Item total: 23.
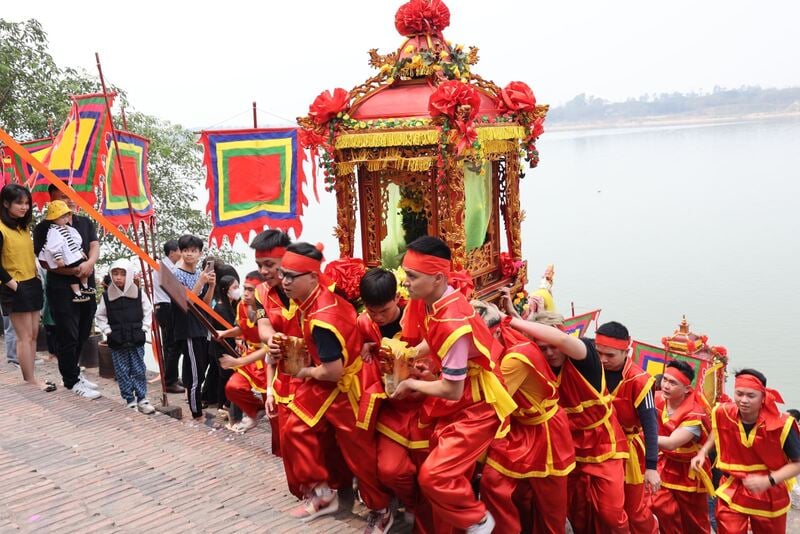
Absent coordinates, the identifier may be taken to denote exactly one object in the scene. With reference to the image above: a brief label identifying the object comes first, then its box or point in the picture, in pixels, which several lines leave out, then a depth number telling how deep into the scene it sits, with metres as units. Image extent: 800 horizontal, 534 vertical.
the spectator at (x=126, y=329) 5.52
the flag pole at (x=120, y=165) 5.43
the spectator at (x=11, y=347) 6.50
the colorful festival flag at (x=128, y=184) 5.84
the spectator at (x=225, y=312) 5.45
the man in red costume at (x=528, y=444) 3.33
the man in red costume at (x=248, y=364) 4.46
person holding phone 5.53
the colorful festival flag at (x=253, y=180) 5.90
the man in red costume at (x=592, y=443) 3.50
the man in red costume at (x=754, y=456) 3.90
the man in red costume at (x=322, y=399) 3.48
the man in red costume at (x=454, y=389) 3.09
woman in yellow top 5.23
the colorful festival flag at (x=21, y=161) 7.37
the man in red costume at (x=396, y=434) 3.47
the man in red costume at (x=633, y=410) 3.74
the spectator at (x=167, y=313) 5.80
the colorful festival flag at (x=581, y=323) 5.96
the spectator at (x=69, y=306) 5.46
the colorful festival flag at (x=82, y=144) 5.64
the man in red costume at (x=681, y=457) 4.35
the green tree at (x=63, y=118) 10.03
